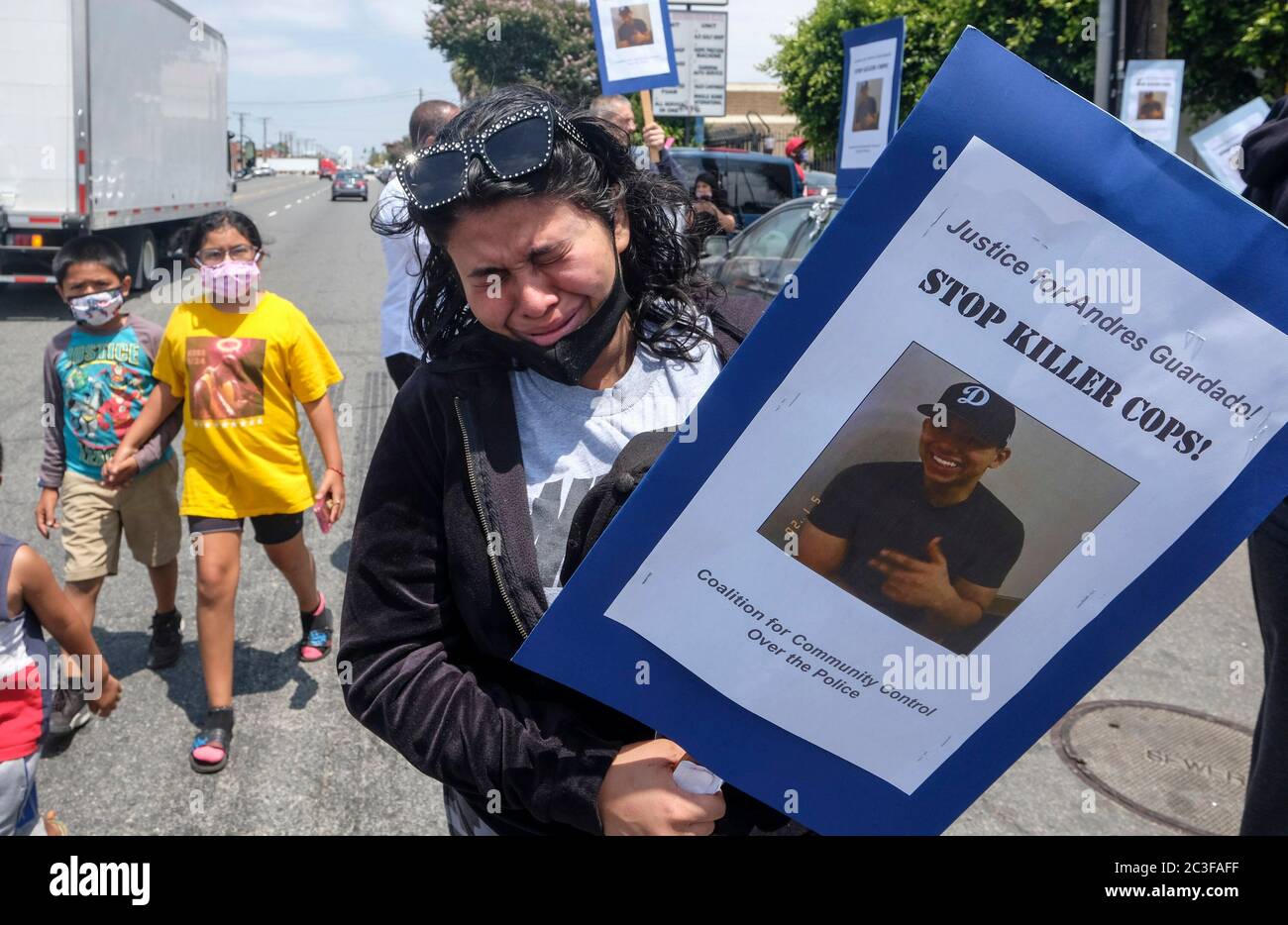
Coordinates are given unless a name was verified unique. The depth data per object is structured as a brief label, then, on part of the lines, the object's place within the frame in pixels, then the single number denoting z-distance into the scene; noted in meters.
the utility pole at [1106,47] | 7.28
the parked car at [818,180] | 21.56
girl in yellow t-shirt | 3.53
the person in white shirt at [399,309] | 4.45
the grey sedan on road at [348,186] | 50.34
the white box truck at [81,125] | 11.41
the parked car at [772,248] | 7.39
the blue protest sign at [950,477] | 0.88
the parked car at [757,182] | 14.45
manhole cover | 3.34
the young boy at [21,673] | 2.32
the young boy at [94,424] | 3.64
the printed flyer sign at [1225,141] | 5.26
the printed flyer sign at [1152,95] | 6.78
